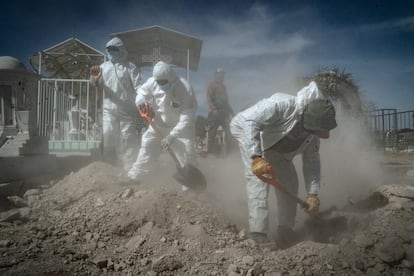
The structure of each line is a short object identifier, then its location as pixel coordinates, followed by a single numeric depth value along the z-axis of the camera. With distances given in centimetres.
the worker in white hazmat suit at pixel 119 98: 501
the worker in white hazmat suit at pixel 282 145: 298
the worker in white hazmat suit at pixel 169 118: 436
